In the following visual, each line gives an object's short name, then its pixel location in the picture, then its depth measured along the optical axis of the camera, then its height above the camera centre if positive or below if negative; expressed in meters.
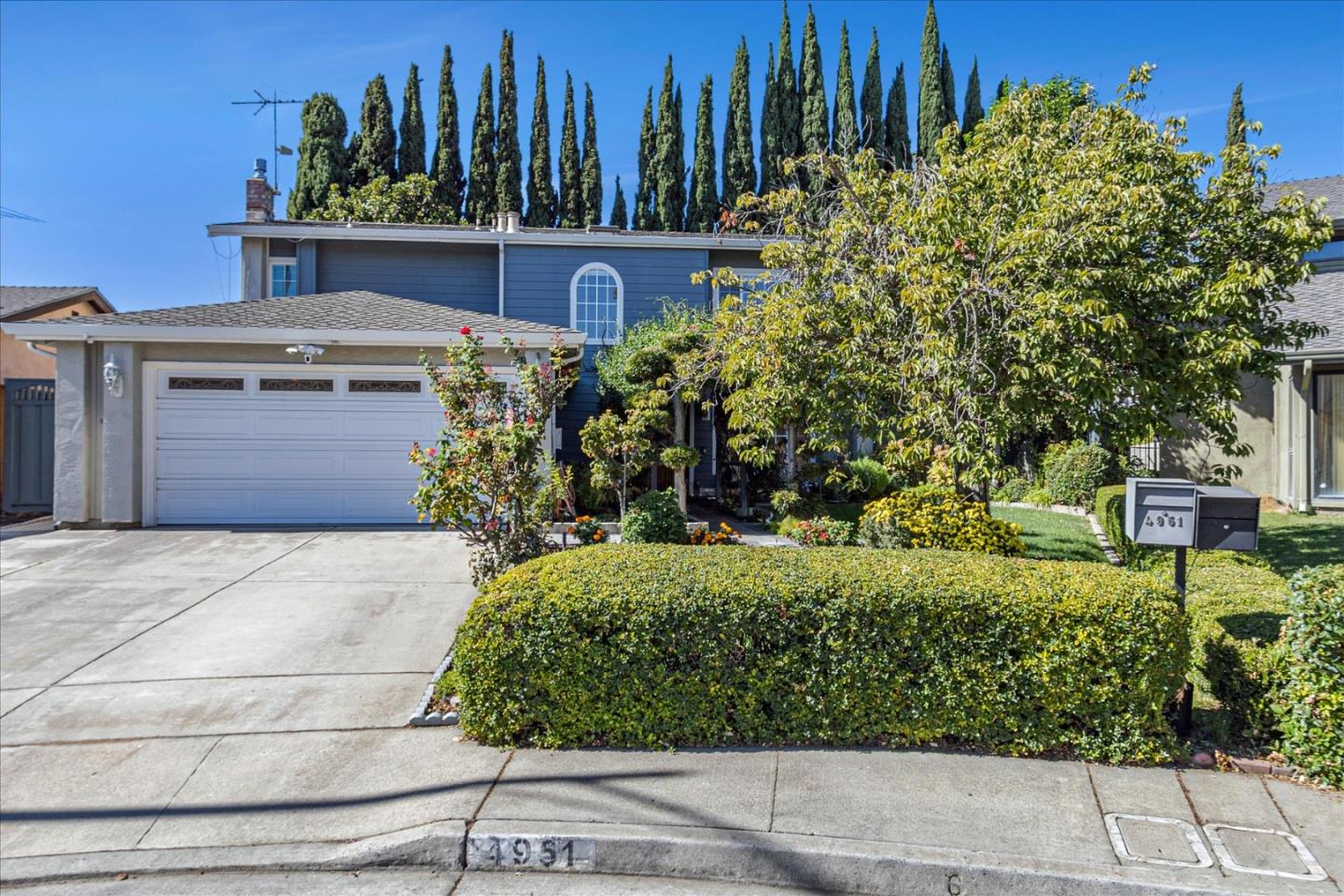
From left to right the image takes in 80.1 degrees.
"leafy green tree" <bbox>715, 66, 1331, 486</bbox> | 7.19 +1.43
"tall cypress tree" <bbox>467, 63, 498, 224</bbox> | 28.69 +9.95
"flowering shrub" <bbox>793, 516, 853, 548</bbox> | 9.48 -1.08
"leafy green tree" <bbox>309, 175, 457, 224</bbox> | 24.94 +7.57
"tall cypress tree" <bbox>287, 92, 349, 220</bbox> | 26.81 +9.67
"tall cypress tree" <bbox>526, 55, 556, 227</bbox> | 29.00 +9.72
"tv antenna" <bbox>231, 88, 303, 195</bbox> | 23.20 +9.89
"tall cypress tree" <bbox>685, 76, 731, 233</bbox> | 28.64 +9.69
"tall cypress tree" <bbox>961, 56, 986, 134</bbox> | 31.92 +13.71
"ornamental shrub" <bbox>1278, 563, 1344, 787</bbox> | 4.23 -1.26
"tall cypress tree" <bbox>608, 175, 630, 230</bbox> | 30.14 +8.64
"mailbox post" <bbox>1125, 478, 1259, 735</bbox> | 4.86 -0.43
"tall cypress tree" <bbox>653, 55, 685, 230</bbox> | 29.06 +10.03
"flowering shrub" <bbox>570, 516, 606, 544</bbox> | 9.28 -1.05
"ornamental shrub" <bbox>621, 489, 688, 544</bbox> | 9.40 -0.96
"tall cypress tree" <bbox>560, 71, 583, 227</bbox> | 29.34 +9.81
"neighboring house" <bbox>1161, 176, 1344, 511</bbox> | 12.85 +0.42
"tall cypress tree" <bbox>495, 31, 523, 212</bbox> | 28.55 +10.64
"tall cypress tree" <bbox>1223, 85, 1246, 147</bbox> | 27.78 +11.76
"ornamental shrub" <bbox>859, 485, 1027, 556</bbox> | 7.71 -0.82
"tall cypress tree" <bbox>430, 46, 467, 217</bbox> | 28.55 +10.32
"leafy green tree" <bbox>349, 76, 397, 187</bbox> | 27.73 +10.58
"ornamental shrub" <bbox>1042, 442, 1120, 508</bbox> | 14.18 -0.49
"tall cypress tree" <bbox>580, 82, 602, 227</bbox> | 28.86 +9.75
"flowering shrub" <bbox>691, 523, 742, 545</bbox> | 9.73 -1.16
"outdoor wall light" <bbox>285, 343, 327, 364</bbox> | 11.39 +1.29
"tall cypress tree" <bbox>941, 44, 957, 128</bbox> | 31.12 +13.82
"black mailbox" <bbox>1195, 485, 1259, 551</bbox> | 4.86 -0.45
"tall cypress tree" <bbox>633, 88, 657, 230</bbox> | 30.06 +9.86
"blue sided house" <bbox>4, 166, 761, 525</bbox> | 11.20 +0.45
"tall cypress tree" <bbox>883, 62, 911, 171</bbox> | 31.25 +12.83
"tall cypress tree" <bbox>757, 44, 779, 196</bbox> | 29.91 +11.73
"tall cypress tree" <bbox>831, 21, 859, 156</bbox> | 30.42 +13.92
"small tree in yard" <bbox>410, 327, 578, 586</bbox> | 6.44 -0.19
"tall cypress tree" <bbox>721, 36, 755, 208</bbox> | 29.59 +11.40
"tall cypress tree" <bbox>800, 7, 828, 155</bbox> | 30.08 +13.54
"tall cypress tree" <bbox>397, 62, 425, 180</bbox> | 28.34 +10.61
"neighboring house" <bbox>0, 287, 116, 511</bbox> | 12.71 -0.10
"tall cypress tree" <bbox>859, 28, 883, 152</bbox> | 30.78 +13.77
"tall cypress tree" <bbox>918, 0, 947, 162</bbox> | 30.36 +13.56
